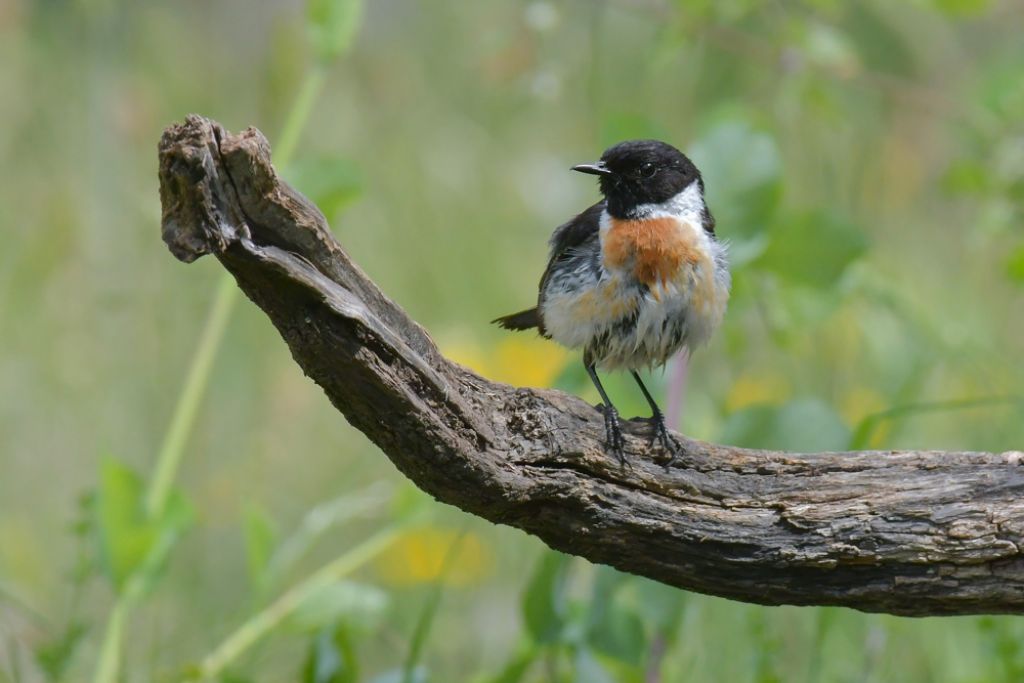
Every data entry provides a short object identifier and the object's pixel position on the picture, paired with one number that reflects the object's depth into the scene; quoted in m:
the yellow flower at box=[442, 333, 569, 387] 11.89
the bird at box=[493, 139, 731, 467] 7.42
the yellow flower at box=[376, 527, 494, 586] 10.61
